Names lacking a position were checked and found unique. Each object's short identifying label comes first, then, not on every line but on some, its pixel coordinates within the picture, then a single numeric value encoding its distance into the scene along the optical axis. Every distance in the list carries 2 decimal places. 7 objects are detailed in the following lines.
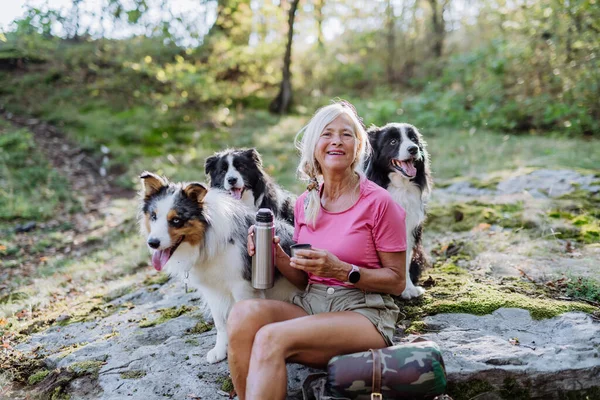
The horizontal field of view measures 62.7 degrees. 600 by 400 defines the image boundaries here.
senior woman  2.51
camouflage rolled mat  2.34
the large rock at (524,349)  2.69
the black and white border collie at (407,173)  3.96
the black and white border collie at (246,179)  4.38
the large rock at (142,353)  3.11
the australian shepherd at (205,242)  2.94
